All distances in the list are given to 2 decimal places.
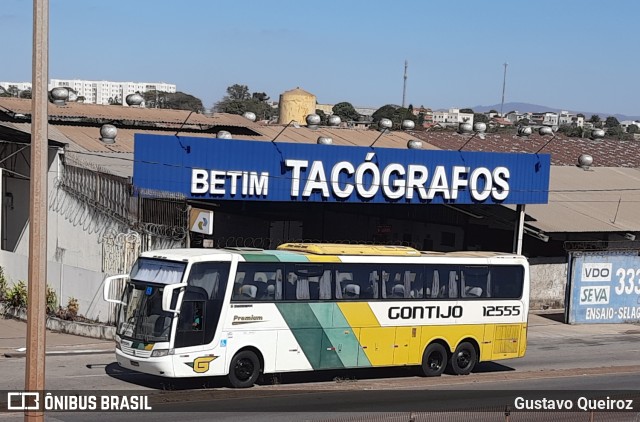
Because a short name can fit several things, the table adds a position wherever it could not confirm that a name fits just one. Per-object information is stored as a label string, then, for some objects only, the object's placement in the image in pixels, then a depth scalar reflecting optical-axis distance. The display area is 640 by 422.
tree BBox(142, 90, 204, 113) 118.56
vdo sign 37.69
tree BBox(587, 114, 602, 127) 151.93
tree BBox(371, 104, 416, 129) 122.03
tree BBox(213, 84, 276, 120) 117.62
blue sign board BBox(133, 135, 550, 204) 29.97
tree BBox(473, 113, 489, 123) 162.19
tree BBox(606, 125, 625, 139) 118.12
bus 19.52
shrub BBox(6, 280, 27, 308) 30.84
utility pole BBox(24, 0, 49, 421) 11.19
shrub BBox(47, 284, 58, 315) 29.56
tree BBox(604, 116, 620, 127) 155.88
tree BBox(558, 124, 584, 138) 97.12
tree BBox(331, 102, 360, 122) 138.95
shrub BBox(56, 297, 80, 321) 28.91
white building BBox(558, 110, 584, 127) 177.48
